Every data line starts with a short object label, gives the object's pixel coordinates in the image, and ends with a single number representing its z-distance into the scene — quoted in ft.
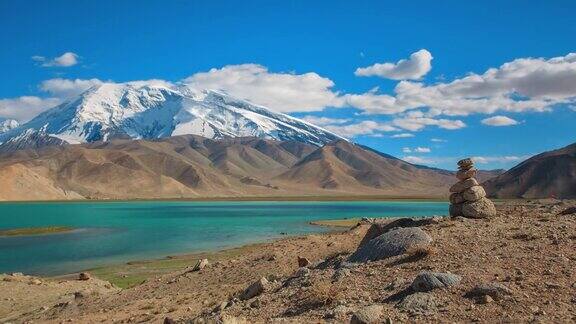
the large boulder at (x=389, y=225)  69.82
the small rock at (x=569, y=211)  73.61
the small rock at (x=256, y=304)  49.78
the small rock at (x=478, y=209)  71.36
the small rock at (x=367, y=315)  38.47
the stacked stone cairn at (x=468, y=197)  71.67
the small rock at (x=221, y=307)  51.07
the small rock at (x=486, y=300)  40.27
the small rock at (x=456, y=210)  73.02
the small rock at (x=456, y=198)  73.55
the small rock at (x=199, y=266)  85.61
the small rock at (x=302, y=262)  74.25
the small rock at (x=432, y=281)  43.52
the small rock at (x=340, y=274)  51.44
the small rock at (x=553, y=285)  41.96
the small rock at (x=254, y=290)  54.54
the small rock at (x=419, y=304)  40.42
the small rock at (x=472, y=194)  72.59
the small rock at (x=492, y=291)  40.78
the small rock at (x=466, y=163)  74.59
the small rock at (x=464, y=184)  72.23
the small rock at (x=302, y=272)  57.25
